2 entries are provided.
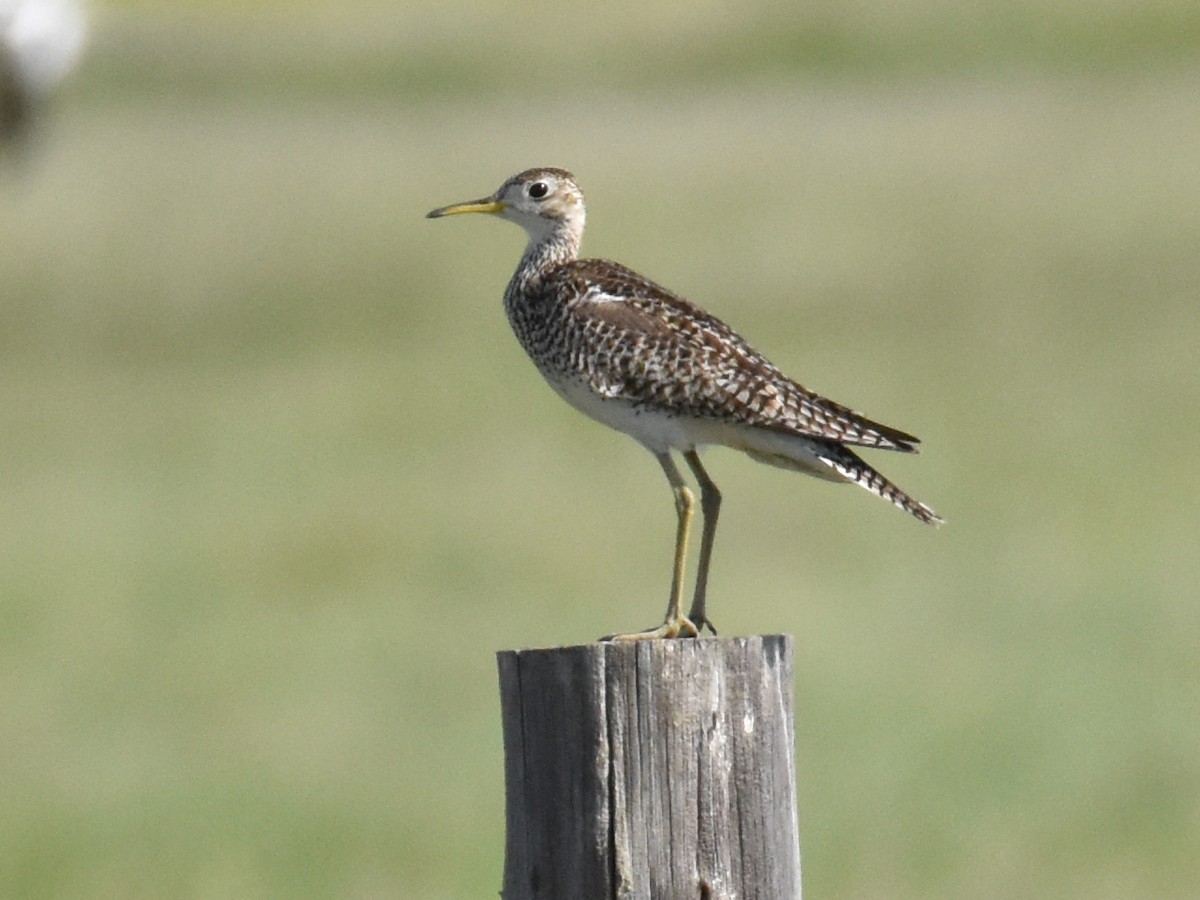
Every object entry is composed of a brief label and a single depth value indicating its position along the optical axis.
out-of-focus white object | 81.56
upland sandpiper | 13.10
